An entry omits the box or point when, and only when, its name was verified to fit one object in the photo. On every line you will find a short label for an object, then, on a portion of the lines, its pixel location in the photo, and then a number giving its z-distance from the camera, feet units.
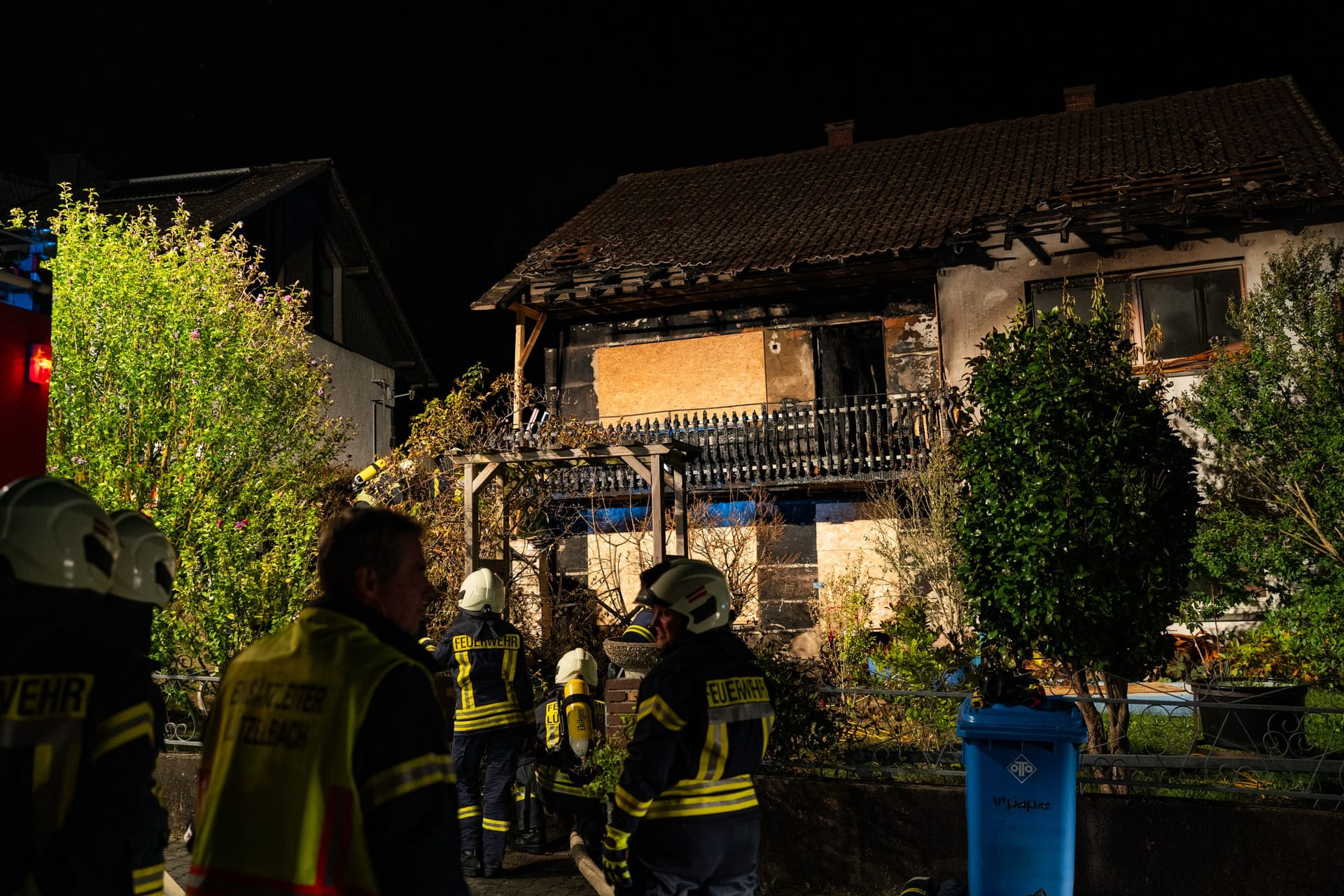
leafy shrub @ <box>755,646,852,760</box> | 22.13
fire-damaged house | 49.47
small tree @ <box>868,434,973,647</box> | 42.93
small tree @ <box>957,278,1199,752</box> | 21.75
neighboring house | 71.92
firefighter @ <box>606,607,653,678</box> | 17.40
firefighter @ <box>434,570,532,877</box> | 22.94
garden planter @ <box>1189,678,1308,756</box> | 22.18
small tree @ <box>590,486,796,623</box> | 51.75
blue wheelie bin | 16.07
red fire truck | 23.62
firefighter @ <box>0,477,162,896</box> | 8.16
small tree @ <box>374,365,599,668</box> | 37.93
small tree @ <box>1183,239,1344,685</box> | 35.83
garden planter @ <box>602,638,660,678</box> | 27.20
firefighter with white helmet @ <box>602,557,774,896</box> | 12.16
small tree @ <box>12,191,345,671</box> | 33.24
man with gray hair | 7.32
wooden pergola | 32.50
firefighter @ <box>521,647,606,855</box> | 23.22
